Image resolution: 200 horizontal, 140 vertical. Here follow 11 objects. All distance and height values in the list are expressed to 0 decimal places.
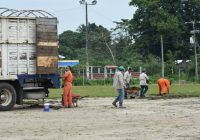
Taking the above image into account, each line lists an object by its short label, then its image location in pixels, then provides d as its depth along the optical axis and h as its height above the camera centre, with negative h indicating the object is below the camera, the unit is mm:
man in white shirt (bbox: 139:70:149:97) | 31180 +236
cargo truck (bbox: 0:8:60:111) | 22672 +1301
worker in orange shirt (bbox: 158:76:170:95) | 33219 +67
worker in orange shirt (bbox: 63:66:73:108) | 23578 -74
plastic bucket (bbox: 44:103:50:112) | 21766 -739
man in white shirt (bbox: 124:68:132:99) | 30375 +508
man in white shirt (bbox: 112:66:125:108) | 23723 +68
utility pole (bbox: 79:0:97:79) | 77062 +11533
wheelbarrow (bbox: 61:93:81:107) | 24094 -416
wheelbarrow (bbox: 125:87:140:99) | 30309 -238
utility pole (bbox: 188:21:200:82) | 73406 +2615
